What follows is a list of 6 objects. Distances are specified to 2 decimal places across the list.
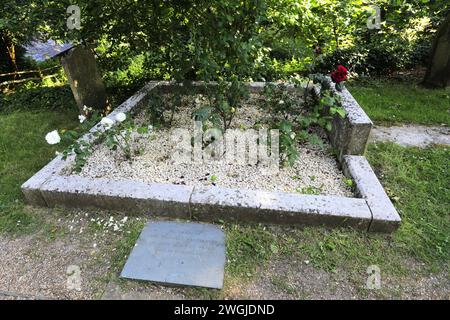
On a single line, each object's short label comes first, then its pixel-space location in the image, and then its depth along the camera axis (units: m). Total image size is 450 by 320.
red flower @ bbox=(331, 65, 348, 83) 2.78
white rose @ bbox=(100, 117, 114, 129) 2.65
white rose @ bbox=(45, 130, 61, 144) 2.43
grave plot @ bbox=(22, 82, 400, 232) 2.31
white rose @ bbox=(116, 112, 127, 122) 2.69
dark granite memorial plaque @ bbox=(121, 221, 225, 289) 1.97
